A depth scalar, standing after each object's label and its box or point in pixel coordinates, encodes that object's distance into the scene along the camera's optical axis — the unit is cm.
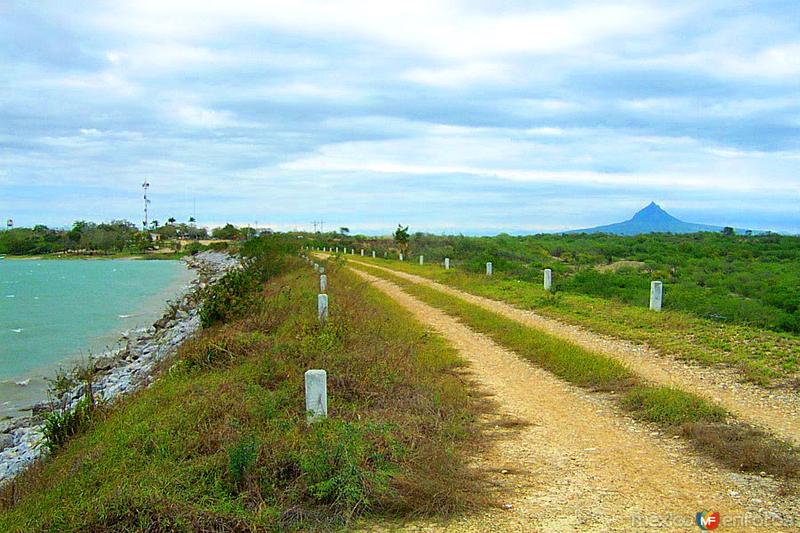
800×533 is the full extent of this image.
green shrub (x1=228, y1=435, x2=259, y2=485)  512
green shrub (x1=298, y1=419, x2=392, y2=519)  497
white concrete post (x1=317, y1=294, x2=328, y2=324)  1132
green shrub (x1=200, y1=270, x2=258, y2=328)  1337
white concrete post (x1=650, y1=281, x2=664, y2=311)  1320
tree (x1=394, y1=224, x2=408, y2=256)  5209
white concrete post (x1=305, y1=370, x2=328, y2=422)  648
